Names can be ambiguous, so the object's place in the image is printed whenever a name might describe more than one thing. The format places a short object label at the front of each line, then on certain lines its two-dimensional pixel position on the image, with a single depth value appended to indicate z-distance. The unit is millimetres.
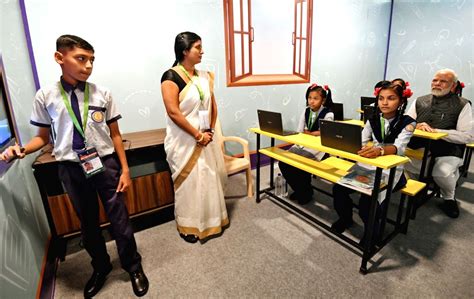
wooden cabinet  1693
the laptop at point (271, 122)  2102
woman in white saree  1704
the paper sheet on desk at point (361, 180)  1558
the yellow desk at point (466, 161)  2853
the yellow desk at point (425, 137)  2031
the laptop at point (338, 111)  2758
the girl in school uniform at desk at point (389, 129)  1626
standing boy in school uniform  1235
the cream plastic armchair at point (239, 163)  2416
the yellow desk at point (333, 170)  1437
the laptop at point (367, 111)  2486
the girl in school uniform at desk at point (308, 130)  2355
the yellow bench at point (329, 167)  1750
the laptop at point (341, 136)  1474
